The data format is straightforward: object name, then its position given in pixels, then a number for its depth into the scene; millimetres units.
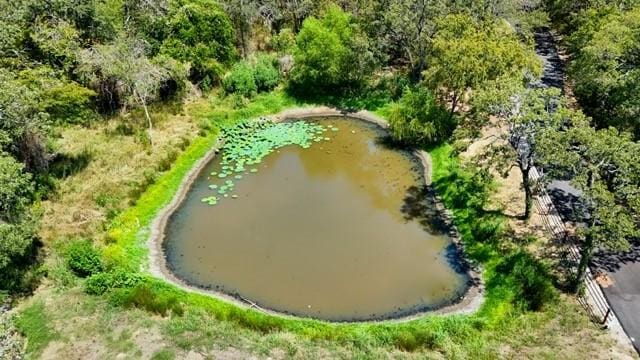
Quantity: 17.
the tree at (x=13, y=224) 24062
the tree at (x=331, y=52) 41281
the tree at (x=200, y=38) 40406
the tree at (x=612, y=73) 31375
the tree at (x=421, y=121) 35844
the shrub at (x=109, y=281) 25250
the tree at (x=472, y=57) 32031
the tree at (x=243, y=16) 44844
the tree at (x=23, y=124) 27672
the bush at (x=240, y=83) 42562
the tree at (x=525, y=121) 25391
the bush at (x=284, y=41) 46281
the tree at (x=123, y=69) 35062
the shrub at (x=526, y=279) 23953
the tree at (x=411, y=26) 39406
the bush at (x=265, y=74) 43406
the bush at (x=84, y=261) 26109
